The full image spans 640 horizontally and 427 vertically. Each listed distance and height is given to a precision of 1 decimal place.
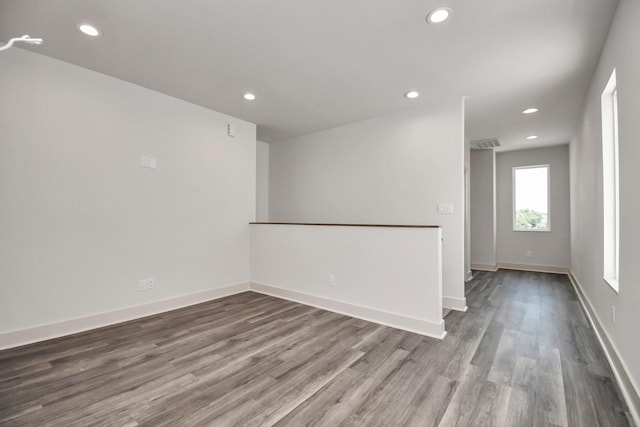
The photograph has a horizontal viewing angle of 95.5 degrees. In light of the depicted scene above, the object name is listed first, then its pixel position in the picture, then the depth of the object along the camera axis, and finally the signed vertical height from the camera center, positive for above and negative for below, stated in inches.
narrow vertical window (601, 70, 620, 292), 99.3 +10.4
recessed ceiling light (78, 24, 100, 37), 87.0 +56.6
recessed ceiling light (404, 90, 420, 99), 130.5 +54.8
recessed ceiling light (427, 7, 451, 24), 78.7 +55.4
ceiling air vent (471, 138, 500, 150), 212.4 +53.5
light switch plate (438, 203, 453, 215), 140.2 +2.9
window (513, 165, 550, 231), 239.5 +13.2
